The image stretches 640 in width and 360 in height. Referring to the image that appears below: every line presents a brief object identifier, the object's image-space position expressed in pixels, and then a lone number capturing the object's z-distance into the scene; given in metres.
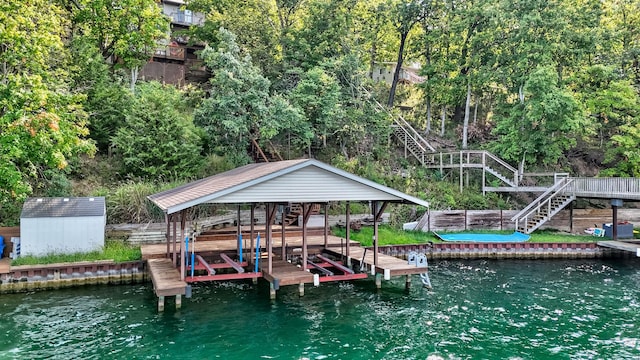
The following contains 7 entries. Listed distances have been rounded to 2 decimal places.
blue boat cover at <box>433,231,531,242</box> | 22.45
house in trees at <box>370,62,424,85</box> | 40.00
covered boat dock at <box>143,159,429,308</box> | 12.80
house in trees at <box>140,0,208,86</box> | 33.41
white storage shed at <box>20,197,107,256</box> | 15.88
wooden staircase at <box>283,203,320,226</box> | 23.01
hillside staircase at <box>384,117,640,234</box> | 22.42
